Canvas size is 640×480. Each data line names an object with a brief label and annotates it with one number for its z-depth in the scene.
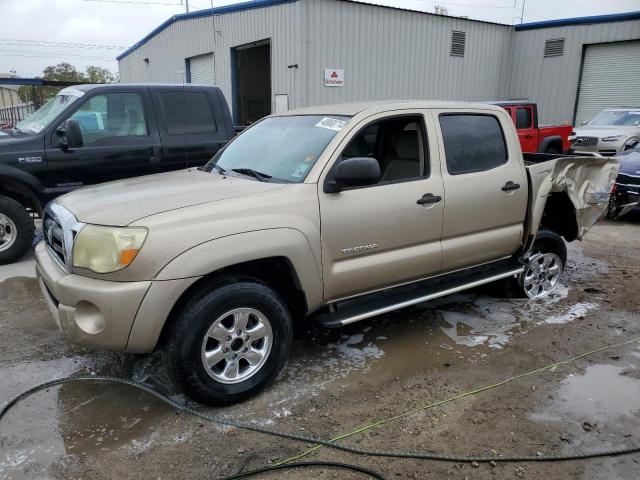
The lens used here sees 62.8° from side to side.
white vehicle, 14.16
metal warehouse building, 16.58
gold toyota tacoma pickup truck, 2.86
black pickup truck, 5.86
